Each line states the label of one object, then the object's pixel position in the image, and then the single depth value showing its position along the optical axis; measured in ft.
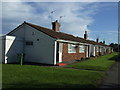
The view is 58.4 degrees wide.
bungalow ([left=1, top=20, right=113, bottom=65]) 35.75
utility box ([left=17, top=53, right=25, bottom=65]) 33.87
